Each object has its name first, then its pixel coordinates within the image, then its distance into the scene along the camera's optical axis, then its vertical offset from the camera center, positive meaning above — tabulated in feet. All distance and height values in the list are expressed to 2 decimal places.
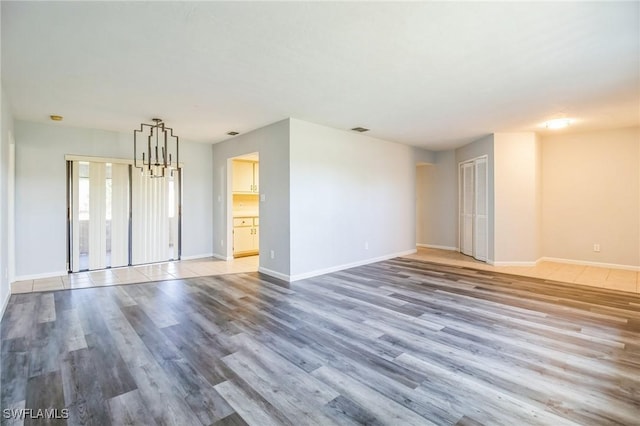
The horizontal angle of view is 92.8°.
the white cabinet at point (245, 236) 23.25 -1.77
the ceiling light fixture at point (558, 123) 16.24 +4.89
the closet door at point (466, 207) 23.18 +0.40
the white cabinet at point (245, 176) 23.40 +2.95
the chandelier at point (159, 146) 18.60 +4.54
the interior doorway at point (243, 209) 22.57 +0.35
